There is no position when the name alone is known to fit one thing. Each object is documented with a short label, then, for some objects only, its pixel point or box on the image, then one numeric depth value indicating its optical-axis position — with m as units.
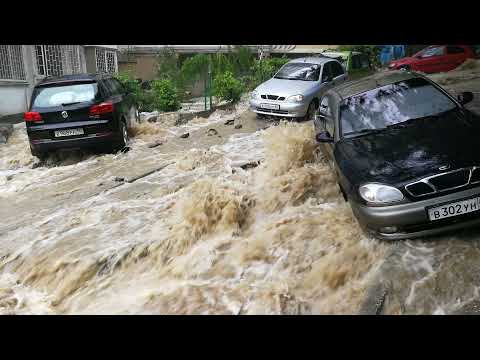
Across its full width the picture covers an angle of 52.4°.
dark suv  9.70
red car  18.64
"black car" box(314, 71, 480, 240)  4.48
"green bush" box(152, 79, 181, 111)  15.48
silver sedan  11.63
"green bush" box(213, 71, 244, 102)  15.39
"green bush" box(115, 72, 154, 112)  15.78
